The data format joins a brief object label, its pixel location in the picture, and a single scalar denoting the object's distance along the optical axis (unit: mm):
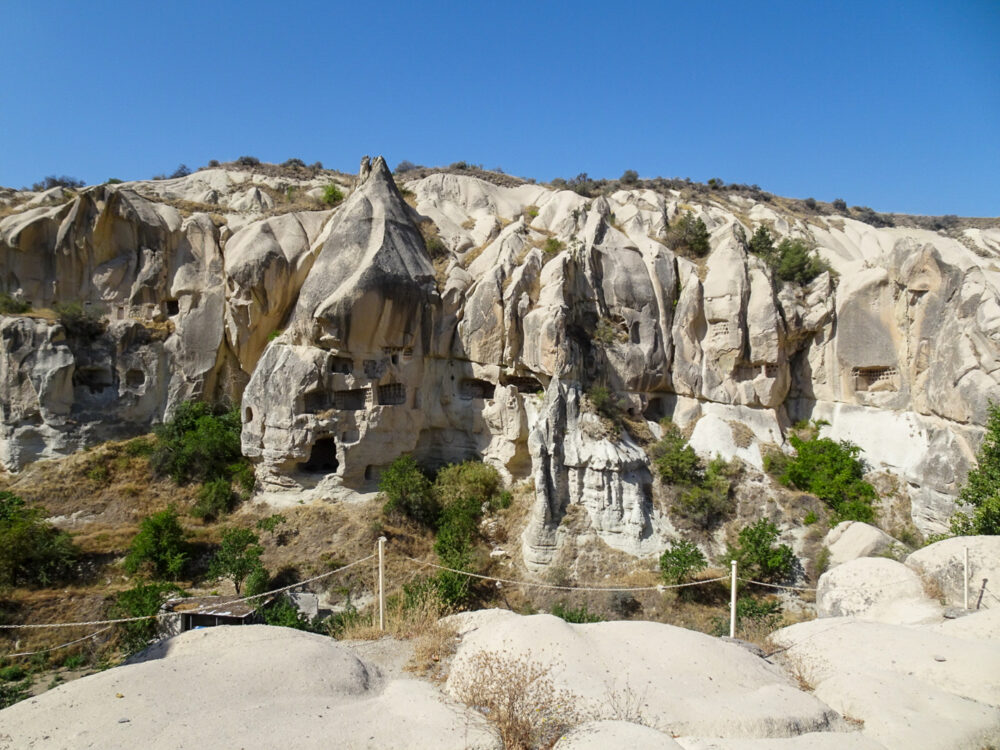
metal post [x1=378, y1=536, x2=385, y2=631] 7414
